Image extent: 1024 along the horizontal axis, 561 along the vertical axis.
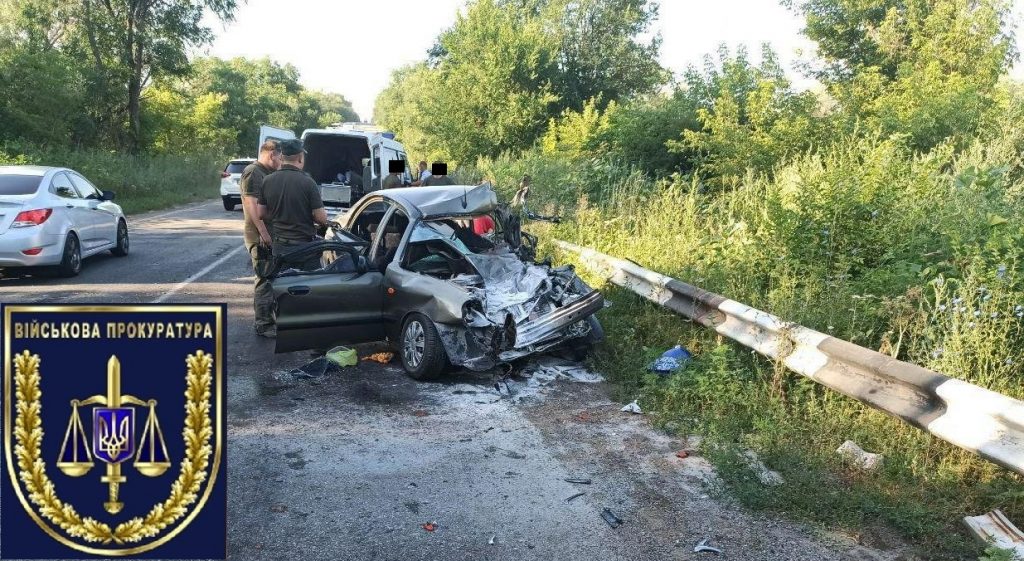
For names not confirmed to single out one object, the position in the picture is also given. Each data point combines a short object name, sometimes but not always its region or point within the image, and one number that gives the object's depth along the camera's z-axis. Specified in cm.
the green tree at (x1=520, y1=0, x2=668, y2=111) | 3616
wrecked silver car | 621
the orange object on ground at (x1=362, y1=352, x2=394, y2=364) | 686
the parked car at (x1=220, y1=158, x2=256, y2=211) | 2369
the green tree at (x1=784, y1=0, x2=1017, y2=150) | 1336
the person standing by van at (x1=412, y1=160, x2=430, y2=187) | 1614
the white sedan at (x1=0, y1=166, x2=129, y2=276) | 948
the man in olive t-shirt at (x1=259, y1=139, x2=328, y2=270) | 727
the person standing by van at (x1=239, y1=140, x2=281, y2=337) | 737
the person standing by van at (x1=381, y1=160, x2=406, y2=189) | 1681
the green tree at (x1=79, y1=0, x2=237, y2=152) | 3269
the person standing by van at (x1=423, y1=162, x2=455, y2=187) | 1278
